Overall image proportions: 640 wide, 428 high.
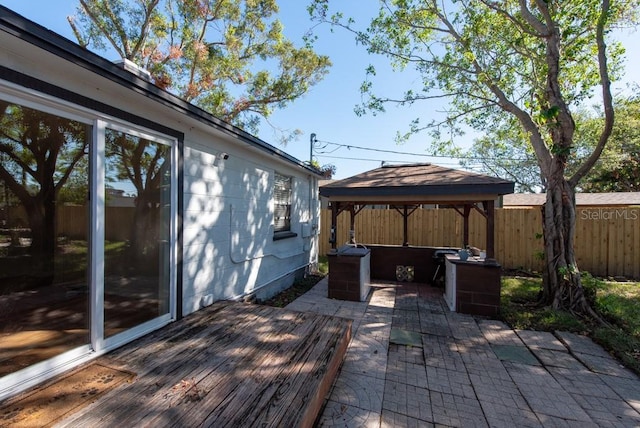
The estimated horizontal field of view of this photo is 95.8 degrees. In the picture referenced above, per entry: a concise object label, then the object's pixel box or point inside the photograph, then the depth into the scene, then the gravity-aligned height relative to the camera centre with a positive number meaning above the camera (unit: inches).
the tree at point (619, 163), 590.6 +124.3
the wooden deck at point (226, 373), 66.0 -46.5
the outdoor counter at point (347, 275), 205.0 -43.2
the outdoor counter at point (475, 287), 177.5 -44.4
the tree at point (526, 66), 184.7 +122.1
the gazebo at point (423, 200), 183.5 +11.9
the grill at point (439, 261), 246.7 -39.1
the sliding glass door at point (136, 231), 99.3 -6.7
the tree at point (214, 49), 348.8 +218.5
